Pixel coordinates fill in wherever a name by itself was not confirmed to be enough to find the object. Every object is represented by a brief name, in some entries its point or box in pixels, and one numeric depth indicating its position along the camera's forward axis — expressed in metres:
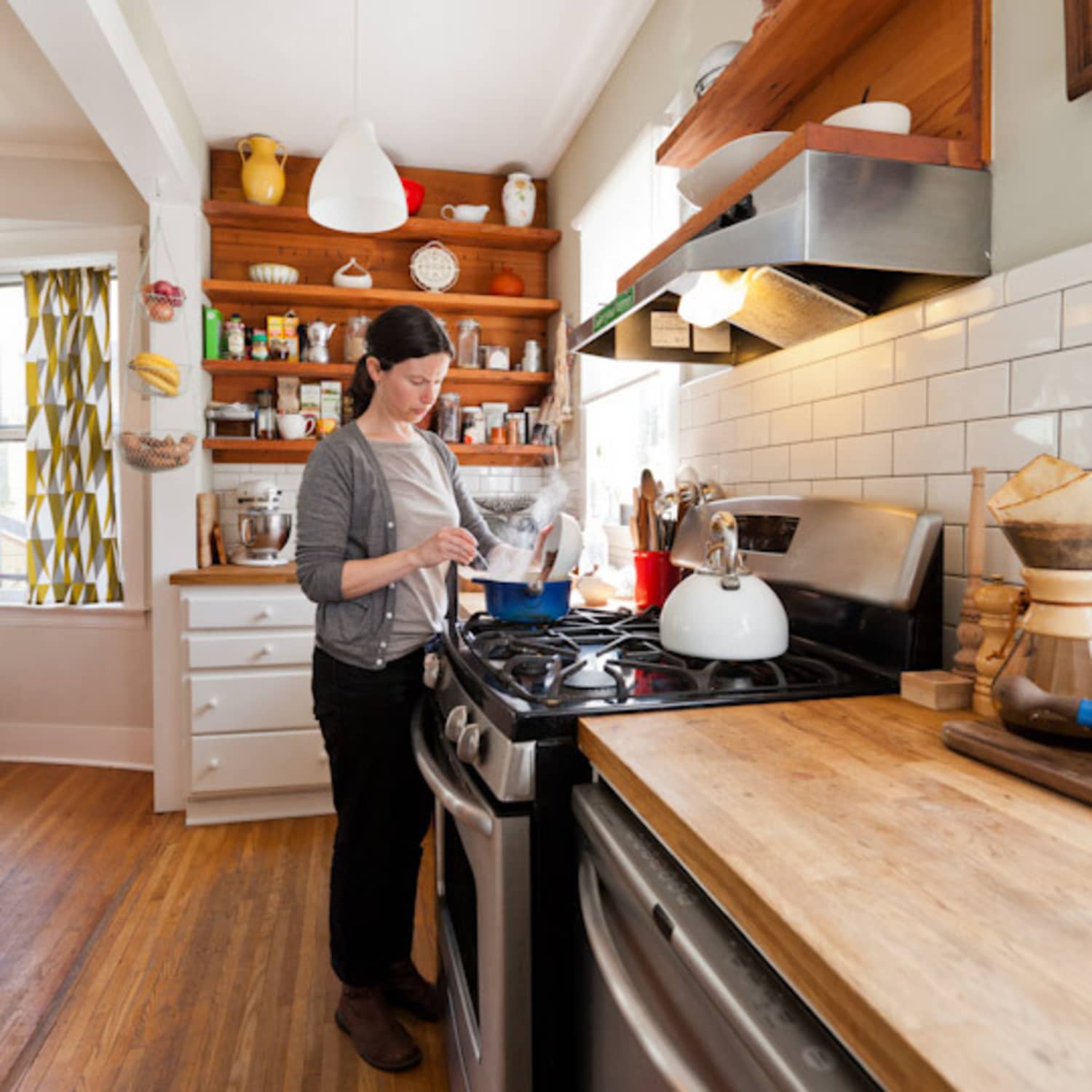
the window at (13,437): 3.73
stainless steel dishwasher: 0.53
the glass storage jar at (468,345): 3.59
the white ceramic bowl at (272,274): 3.28
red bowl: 3.34
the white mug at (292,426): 3.32
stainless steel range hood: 1.13
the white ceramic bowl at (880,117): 1.20
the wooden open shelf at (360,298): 3.27
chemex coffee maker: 0.81
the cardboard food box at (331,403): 3.46
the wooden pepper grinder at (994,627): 1.01
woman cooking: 1.53
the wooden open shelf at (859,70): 1.16
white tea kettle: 1.25
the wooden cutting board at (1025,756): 0.73
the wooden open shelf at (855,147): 1.11
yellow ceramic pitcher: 3.21
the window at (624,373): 2.48
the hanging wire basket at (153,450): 2.90
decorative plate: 3.52
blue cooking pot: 1.64
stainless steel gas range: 1.00
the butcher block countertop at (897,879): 0.41
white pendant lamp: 2.14
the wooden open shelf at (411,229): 3.25
